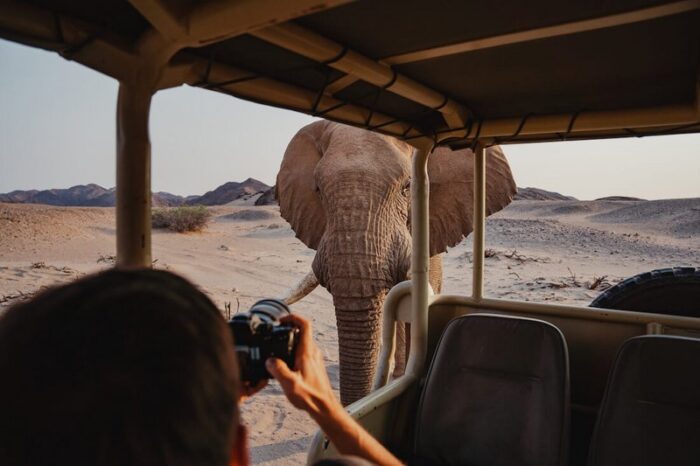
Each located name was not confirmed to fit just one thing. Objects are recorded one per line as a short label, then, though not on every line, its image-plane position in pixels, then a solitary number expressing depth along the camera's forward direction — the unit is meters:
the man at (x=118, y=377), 0.43
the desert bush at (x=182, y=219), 27.61
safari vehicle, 0.99
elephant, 4.17
